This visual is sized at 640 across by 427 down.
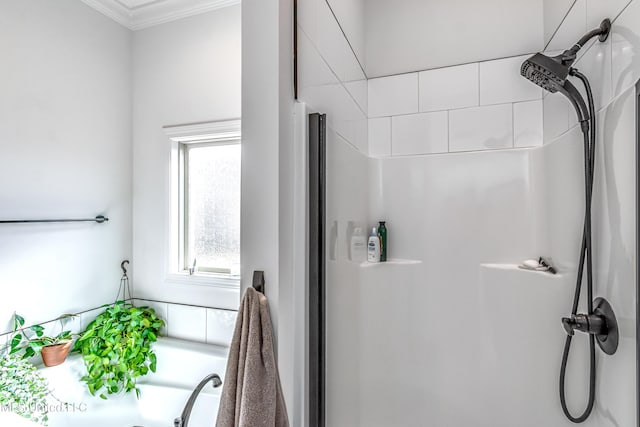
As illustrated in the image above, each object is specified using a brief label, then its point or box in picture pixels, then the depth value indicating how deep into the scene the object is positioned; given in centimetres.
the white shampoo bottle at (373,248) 145
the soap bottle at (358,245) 128
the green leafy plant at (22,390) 141
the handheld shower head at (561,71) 86
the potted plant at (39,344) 159
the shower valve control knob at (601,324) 77
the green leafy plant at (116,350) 175
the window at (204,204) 201
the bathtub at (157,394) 169
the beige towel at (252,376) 67
